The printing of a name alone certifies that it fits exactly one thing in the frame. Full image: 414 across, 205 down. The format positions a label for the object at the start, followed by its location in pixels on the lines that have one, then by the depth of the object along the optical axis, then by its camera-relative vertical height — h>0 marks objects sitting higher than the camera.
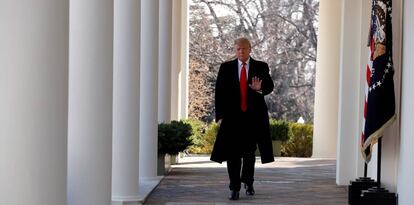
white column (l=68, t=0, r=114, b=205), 7.35 -0.12
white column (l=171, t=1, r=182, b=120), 18.58 +0.68
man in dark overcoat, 10.55 -0.29
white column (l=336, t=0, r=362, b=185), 12.26 +0.03
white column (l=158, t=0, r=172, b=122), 14.67 +0.55
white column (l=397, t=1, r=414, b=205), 8.43 -0.25
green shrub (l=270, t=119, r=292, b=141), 22.70 -1.02
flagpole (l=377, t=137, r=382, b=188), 9.29 -0.73
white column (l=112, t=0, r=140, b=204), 10.12 -0.17
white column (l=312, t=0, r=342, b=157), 21.61 +0.33
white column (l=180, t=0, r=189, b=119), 21.08 +0.78
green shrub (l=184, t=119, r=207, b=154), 17.69 -0.99
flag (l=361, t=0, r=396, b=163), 9.21 +0.15
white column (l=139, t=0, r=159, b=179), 12.26 +0.13
